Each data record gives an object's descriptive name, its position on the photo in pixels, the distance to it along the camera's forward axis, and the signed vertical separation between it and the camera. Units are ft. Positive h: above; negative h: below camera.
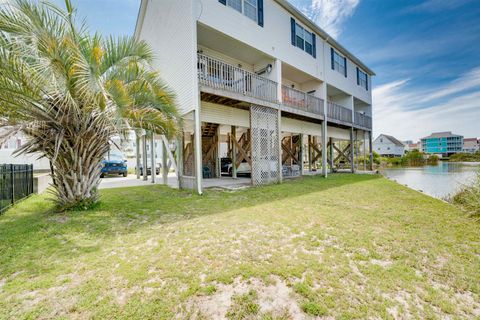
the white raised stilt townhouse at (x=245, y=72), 27.14 +14.57
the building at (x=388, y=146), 180.14 +9.37
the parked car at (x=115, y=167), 52.80 -1.14
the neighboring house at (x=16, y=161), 69.10 +1.39
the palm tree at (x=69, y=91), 14.03 +5.52
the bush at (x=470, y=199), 16.86 -4.10
